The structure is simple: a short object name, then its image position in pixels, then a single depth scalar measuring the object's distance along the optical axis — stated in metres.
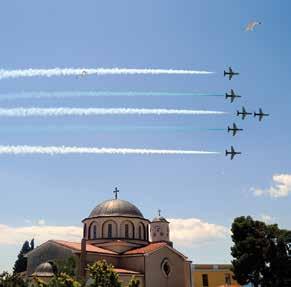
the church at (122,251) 46.69
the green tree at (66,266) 35.78
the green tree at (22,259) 61.64
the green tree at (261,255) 45.56
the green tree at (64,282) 29.88
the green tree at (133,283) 33.81
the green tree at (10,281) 33.59
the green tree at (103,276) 30.98
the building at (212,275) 63.00
